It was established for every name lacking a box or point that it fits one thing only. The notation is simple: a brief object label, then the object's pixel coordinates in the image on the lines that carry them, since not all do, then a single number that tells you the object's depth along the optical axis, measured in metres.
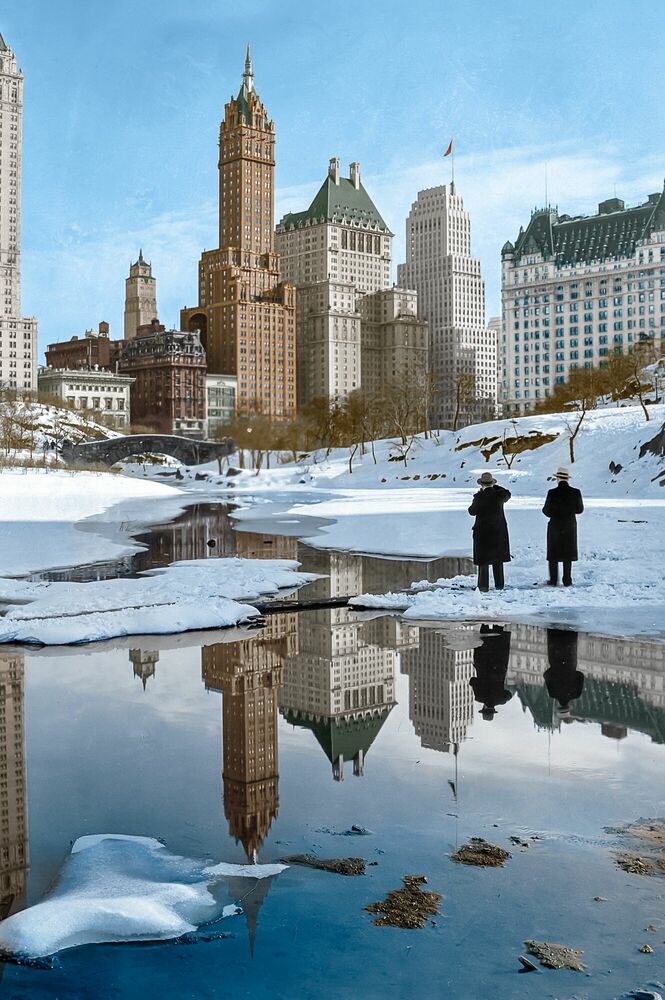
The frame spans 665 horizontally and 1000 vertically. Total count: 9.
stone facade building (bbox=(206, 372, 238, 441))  165.82
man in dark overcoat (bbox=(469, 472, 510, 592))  16.08
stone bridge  130.41
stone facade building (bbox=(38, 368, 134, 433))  188.12
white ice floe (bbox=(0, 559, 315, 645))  12.63
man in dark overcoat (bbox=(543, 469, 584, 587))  16.67
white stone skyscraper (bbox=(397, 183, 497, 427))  99.44
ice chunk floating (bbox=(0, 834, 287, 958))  4.75
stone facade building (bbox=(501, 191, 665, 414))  189.00
